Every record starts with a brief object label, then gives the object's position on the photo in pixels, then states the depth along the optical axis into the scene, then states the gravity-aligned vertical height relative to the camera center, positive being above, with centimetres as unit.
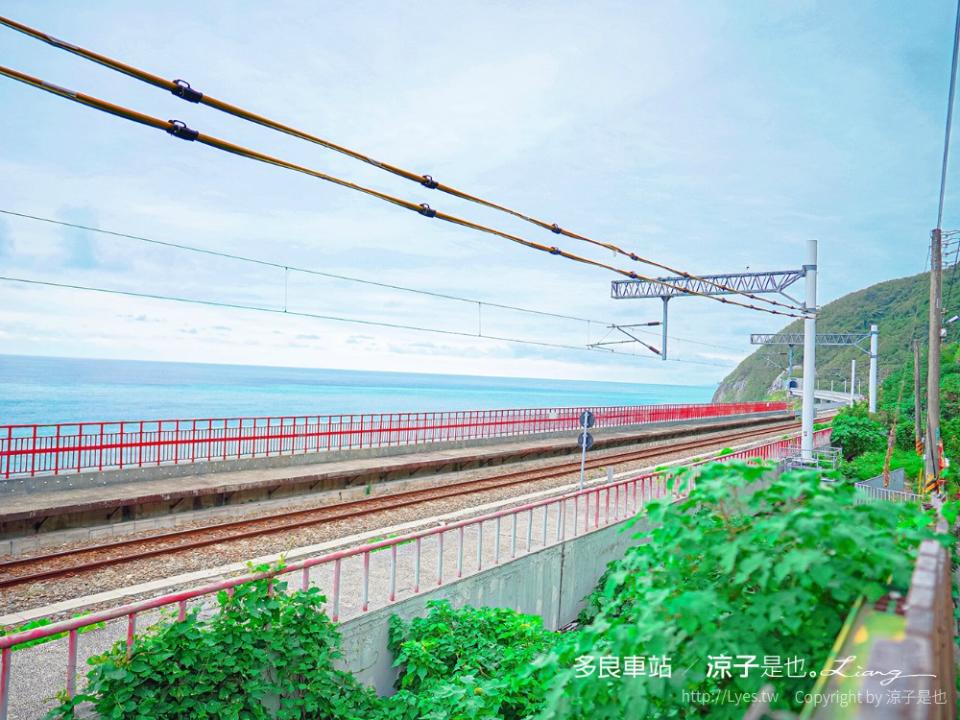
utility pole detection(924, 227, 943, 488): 1520 +68
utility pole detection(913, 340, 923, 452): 2830 -71
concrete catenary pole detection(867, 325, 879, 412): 3578 +151
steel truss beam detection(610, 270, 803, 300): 1981 +346
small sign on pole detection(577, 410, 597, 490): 1504 -99
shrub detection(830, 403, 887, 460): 2695 -197
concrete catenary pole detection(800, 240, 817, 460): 1745 +107
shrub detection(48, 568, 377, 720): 462 -238
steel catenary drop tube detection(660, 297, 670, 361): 2102 +149
